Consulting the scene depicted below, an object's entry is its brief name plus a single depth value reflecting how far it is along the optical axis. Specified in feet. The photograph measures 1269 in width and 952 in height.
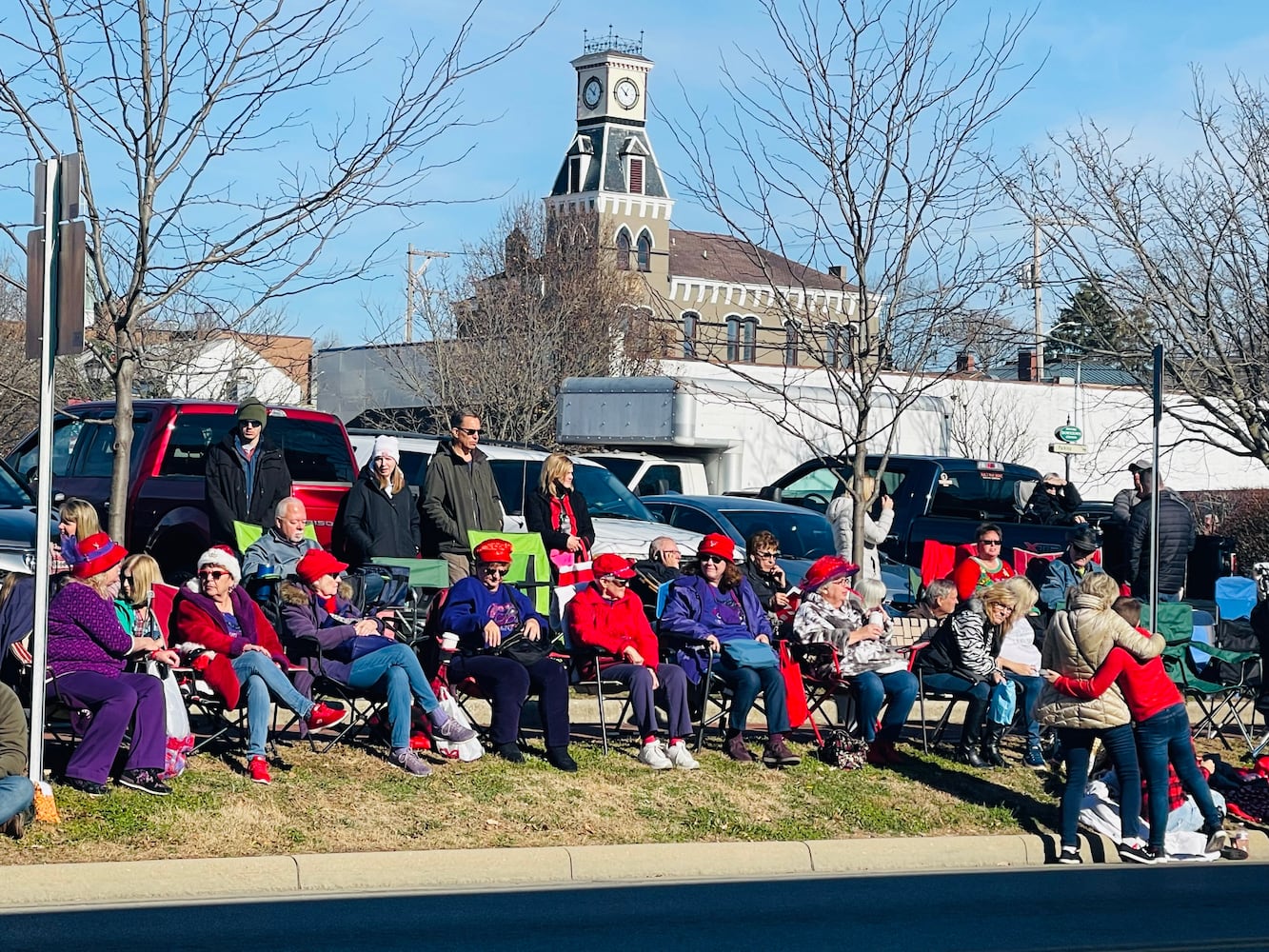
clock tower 321.93
